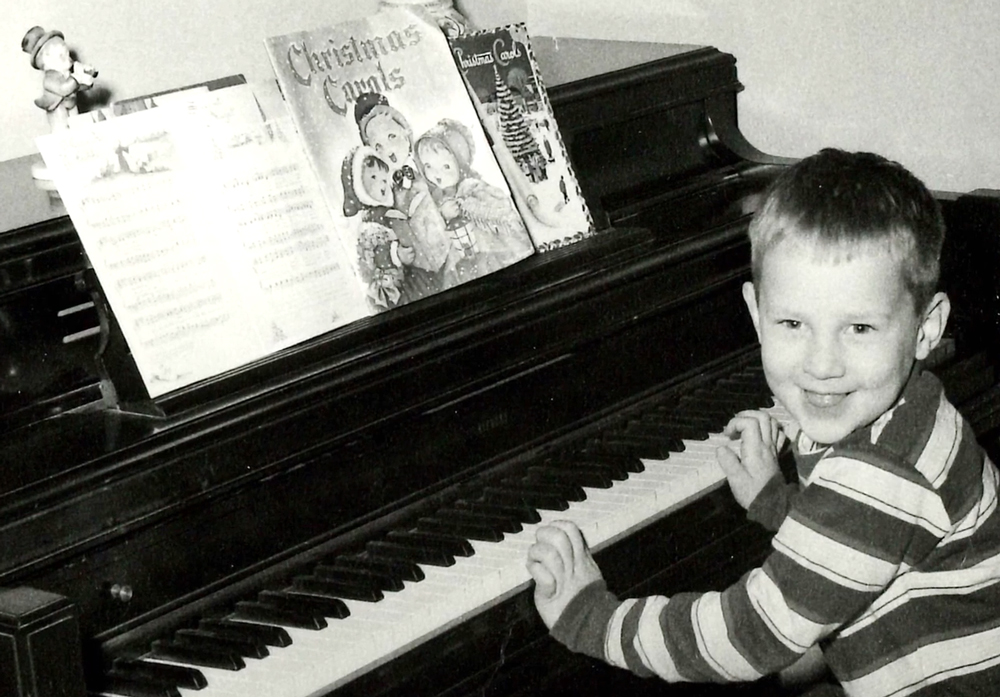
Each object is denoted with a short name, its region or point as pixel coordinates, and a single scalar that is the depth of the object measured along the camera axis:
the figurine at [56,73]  2.20
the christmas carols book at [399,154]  1.99
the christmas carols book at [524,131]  2.27
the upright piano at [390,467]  1.63
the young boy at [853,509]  1.60
